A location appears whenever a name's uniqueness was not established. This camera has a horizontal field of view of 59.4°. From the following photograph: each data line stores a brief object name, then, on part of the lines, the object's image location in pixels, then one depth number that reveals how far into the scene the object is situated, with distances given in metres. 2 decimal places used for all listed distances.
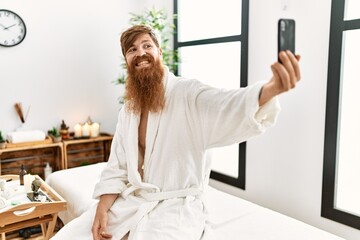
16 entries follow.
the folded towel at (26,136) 2.87
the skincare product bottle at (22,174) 2.26
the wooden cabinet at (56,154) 2.99
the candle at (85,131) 3.28
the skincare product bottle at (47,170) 3.11
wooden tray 1.82
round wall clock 2.90
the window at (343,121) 1.93
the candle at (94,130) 3.34
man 1.21
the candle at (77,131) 3.27
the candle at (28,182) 2.13
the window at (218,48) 2.73
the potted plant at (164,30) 3.13
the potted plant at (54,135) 3.06
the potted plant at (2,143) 2.77
